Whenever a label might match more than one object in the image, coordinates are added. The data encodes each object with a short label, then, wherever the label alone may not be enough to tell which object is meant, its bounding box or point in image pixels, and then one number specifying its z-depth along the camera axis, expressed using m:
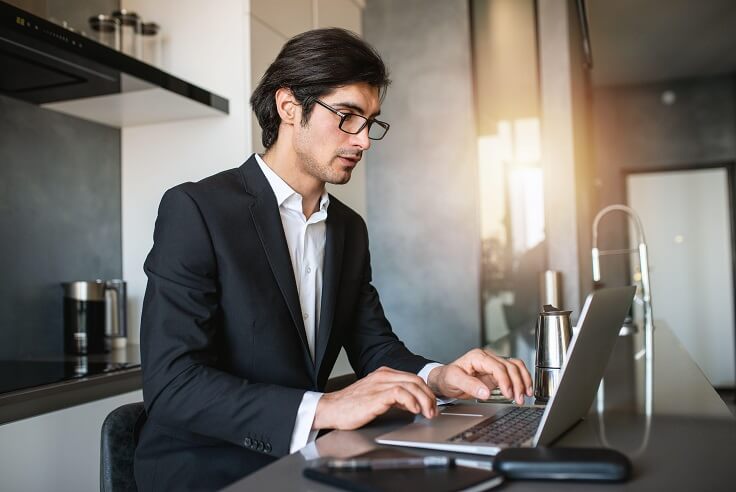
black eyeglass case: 0.75
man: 1.07
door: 6.56
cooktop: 1.72
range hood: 1.73
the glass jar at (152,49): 2.60
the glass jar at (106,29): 2.37
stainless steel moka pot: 1.24
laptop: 0.89
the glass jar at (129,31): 2.44
